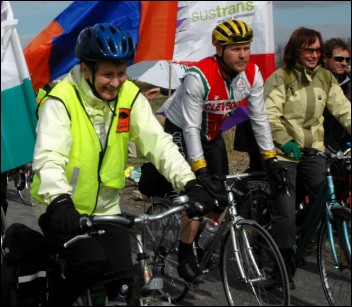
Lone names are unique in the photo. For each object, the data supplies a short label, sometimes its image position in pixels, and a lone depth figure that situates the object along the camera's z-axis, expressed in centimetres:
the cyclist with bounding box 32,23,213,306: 376
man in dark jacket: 628
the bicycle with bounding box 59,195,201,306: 339
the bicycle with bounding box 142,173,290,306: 451
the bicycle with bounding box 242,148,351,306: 468
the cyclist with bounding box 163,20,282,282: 523
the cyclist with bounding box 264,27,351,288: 557
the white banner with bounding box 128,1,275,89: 765
